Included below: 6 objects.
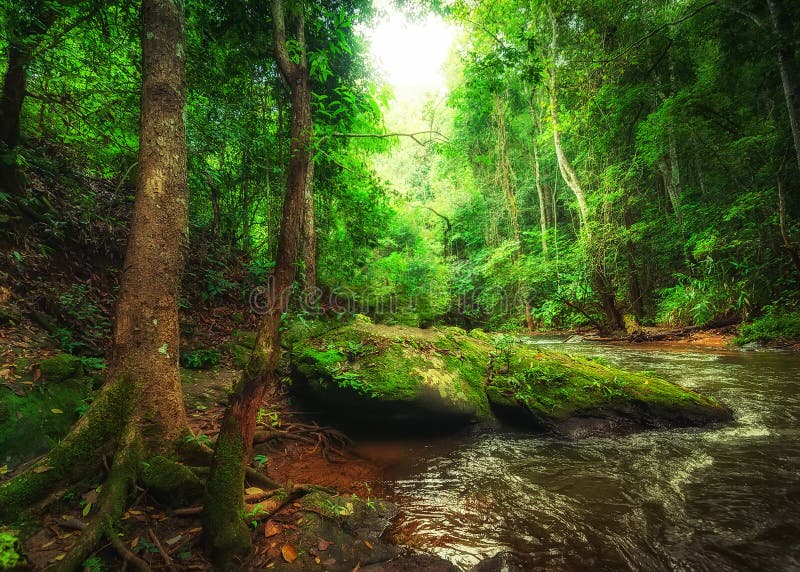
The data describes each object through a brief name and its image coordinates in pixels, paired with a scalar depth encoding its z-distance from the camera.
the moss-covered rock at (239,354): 5.85
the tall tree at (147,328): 2.28
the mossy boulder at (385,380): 4.35
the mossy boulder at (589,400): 4.50
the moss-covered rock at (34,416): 2.59
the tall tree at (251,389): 2.09
